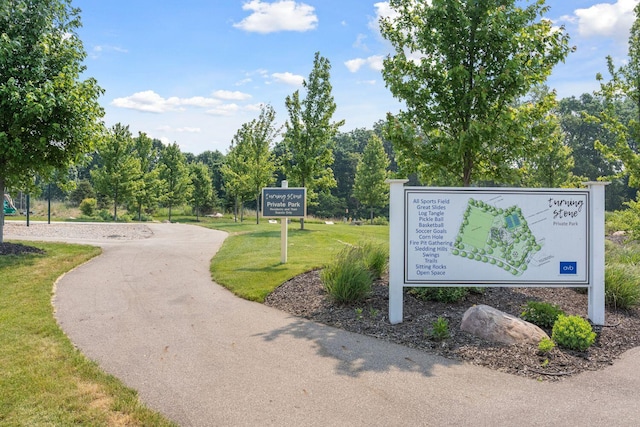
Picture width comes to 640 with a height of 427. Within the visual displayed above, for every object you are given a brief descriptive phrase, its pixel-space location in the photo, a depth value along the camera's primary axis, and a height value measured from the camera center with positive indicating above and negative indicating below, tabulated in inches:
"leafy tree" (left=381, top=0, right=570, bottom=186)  341.4 +96.8
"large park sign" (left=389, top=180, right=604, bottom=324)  283.4 -16.8
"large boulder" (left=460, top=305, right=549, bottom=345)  242.7 -59.4
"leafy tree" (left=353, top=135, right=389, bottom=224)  1587.1 +115.3
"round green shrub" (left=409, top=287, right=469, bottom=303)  313.0 -53.8
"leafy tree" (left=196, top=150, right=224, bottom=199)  2437.0 +159.6
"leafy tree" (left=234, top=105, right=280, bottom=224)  1209.4 +150.6
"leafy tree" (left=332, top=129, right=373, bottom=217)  2211.7 +159.2
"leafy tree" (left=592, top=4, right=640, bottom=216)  548.7 +116.4
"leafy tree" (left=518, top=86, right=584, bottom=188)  980.1 +89.9
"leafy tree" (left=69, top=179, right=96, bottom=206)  1940.2 +62.5
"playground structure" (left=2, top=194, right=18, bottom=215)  1536.7 -0.5
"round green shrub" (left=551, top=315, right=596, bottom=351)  235.9 -59.6
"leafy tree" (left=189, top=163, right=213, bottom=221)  1734.7 +86.2
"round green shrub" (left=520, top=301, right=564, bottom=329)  273.3 -57.9
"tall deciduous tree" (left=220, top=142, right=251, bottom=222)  1304.1 +104.8
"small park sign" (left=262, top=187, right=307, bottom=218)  471.8 +8.0
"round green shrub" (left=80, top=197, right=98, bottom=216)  1585.9 +5.0
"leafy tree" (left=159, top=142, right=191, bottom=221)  1652.3 +120.0
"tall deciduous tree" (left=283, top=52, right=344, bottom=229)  908.0 +161.5
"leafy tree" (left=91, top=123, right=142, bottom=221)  1343.5 +100.9
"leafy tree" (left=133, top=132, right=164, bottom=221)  1513.7 +99.2
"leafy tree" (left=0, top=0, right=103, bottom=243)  466.3 +114.2
